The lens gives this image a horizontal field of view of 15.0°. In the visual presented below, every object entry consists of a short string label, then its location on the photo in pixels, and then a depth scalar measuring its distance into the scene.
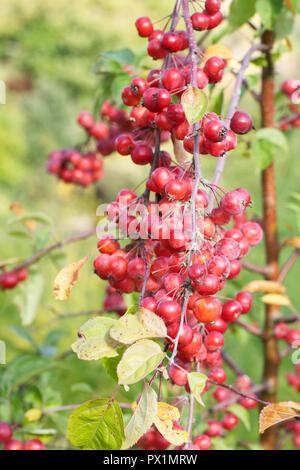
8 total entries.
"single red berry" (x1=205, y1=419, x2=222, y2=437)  0.91
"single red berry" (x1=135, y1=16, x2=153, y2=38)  0.77
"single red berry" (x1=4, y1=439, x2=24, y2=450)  0.85
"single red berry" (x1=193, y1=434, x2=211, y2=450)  0.77
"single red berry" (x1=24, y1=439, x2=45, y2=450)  0.85
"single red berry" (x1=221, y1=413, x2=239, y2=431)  0.98
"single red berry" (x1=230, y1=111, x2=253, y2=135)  0.72
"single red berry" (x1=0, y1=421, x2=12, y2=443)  0.86
